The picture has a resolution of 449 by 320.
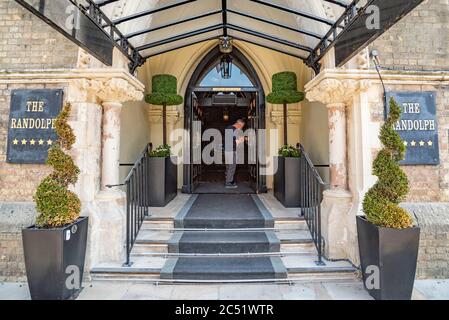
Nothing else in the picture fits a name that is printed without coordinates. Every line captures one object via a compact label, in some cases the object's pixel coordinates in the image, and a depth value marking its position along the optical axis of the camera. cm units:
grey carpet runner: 255
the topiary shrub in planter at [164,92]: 484
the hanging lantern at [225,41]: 373
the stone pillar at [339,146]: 295
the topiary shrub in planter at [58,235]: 217
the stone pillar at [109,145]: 293
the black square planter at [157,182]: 415
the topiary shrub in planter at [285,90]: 462
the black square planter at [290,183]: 410
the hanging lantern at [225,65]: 584
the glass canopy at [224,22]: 276
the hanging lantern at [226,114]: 1085
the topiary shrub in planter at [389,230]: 220
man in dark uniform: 613
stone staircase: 256
